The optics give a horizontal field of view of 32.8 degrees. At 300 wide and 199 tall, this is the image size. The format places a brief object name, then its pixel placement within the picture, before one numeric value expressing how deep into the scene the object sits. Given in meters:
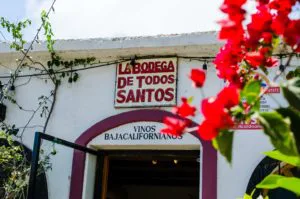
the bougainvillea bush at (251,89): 1.07
